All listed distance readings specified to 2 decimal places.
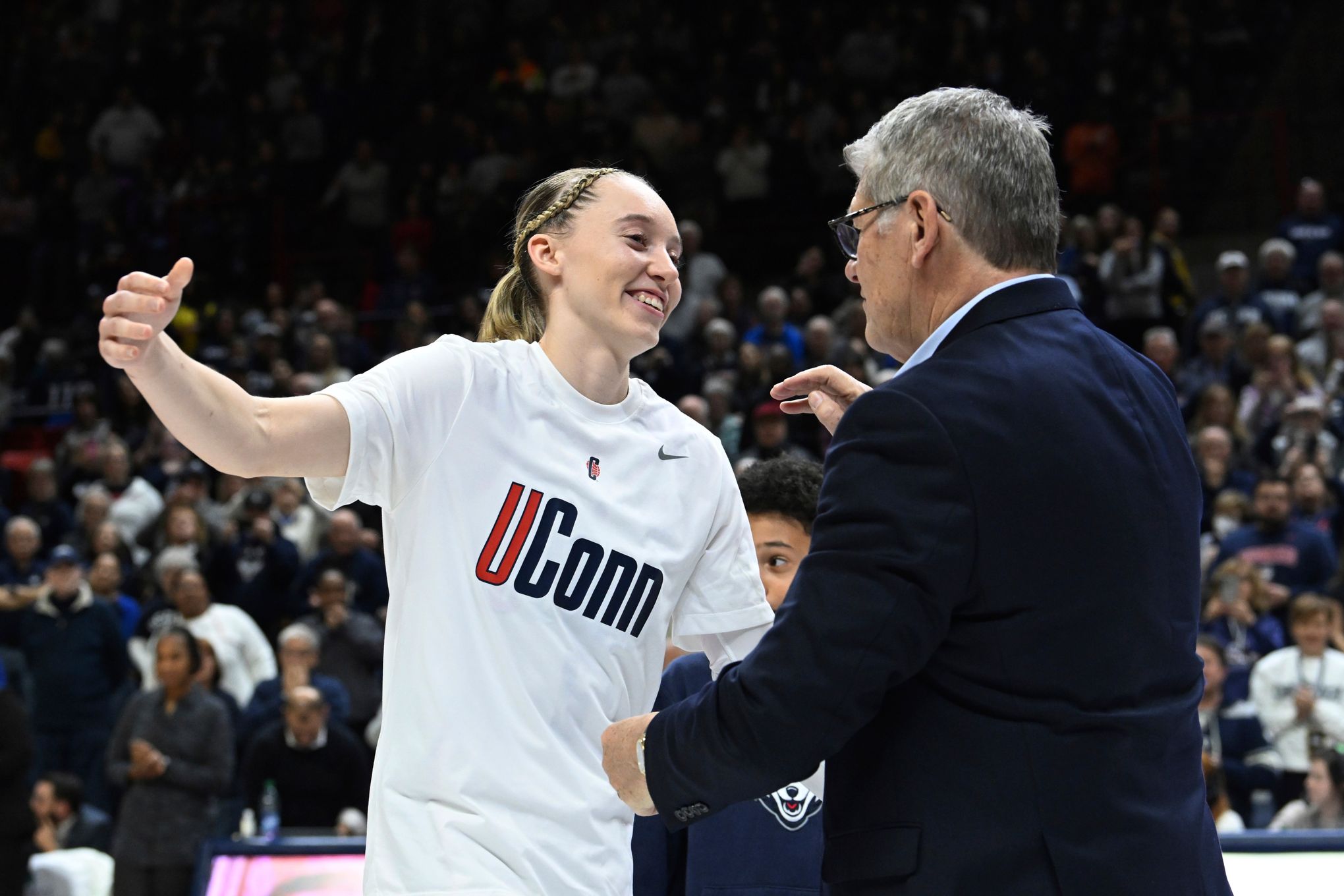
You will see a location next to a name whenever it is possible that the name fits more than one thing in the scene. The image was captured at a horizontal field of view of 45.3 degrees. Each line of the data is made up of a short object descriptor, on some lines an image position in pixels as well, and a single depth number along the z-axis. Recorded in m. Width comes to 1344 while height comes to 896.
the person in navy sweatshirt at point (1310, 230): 12.95
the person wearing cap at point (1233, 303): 12.05
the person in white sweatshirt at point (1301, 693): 7.68
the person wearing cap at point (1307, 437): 10.00
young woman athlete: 2.75
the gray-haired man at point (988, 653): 2.24
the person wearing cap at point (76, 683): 10.41
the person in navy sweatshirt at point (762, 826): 3.65
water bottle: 8.20
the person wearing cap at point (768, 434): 10.30
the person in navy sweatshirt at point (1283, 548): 9.06
